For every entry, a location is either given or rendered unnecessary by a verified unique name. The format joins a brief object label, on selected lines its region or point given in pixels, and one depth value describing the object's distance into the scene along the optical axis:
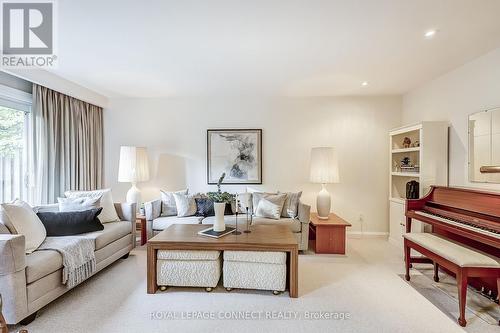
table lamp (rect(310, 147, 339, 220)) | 3.88
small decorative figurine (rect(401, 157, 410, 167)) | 3.90
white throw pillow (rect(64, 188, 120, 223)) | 3.32
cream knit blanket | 2.35
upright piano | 2.24
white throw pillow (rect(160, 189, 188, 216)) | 4.06
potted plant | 2.72
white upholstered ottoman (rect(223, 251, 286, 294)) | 2.43
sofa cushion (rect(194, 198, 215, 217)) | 4.01
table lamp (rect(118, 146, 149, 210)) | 4.16
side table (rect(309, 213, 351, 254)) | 3.58
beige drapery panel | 3.41
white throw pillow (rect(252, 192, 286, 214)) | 3.80
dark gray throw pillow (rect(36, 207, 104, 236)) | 2.71
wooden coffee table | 2.40
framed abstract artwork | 4.54
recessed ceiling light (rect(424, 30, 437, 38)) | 2.30
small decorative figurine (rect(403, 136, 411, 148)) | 3.89
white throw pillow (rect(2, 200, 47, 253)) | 2.29
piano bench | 2.04
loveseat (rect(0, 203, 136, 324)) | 1.88
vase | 2.73
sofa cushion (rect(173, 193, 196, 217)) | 3.94
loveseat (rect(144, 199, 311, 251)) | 3.60
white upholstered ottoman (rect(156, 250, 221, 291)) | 2.48
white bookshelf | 3.31
